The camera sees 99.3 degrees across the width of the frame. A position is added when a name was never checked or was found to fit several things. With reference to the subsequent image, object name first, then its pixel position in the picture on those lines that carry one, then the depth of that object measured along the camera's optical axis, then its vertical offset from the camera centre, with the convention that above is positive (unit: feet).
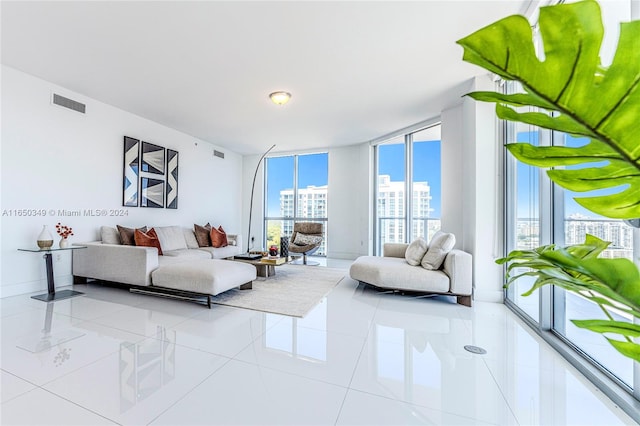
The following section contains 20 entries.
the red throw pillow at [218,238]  17.85 -1.63
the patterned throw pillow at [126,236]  13.23 -1.13
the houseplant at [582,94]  1.27 +0.63
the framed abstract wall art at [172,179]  17.46 +2.25
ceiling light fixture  12.33 +5.34
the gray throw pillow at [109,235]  13.03 -1.08
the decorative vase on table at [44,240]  10.66 -1.08
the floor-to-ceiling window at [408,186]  17.10 +1.97
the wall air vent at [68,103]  11.93 +4.98
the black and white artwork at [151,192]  15.83 +1.25
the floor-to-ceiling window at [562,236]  5.53 -0.52
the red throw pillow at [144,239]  13.08 -1.27
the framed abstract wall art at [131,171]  14.79 +2.32
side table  10.63 -2.98
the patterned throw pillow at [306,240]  19.41 -1.83
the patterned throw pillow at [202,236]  17.93 -1.49
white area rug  10.05 -3.40
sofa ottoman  9.77 -2.38
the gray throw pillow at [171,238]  15.23 -1.42
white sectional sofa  10.87 -2.14
